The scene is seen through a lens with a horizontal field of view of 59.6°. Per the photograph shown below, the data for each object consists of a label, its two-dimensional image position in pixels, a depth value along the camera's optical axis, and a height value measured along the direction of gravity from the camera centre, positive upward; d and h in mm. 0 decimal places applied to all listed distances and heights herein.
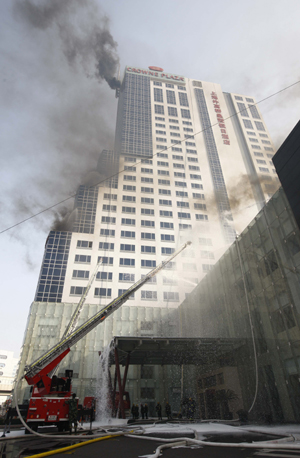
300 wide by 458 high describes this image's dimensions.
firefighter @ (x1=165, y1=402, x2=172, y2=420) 25422 -1213
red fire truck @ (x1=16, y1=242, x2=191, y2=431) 13938 +574
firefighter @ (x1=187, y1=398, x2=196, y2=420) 24172 -1048
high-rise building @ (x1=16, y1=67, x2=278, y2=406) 51531 +43944
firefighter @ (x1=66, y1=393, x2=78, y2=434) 13180 -496
